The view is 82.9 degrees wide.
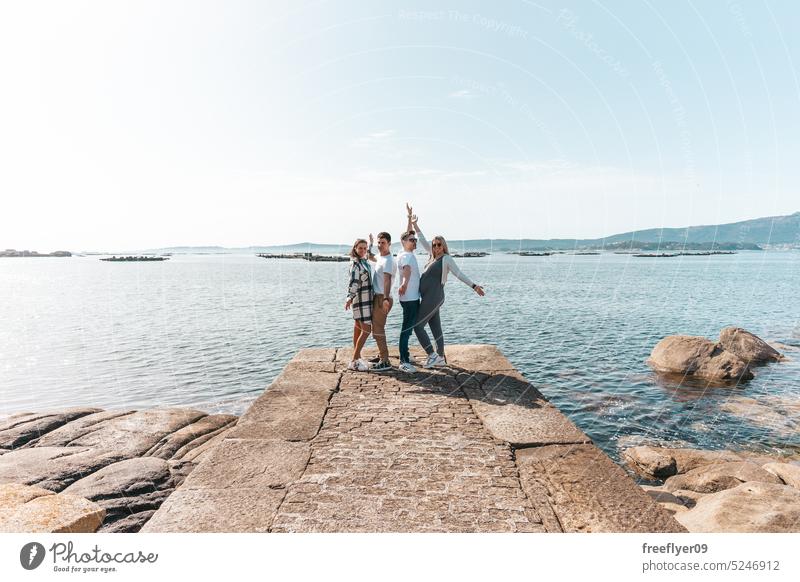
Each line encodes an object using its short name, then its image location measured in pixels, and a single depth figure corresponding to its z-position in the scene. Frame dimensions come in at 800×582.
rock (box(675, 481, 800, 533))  4.52
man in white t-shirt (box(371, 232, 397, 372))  7.72
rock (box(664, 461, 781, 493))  7.49
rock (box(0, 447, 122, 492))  5.88
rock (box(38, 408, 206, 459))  7.61
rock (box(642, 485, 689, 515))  6.72
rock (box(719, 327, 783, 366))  17.73
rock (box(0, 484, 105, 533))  3.76
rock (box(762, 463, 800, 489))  7.94
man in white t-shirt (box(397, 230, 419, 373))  7.83
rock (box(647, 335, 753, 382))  15.36
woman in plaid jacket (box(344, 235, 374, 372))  7.95
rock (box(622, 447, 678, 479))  8.65
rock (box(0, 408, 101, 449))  8.20
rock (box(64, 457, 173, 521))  5.09
